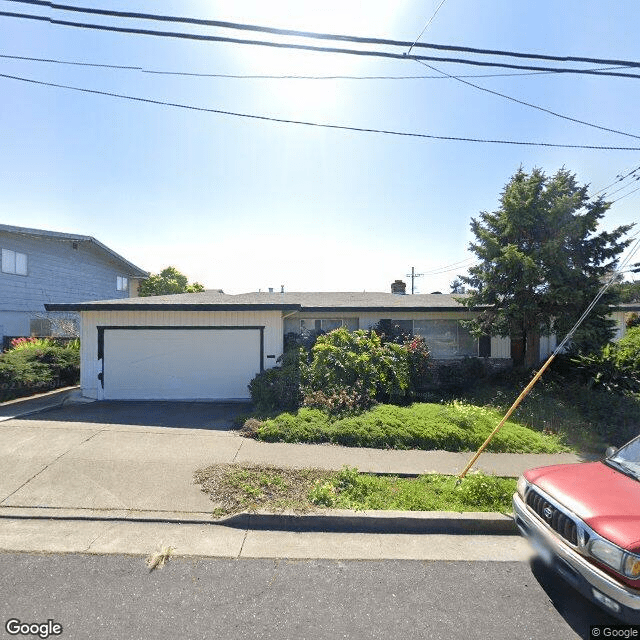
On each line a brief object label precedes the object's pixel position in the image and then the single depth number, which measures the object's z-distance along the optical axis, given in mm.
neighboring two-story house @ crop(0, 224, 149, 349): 15711
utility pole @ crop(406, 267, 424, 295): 41541
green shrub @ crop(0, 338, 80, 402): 10016
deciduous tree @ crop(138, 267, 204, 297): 31969
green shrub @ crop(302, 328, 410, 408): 8844
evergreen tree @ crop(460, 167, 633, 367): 9016
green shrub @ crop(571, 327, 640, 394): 9320
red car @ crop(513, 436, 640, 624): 2535
